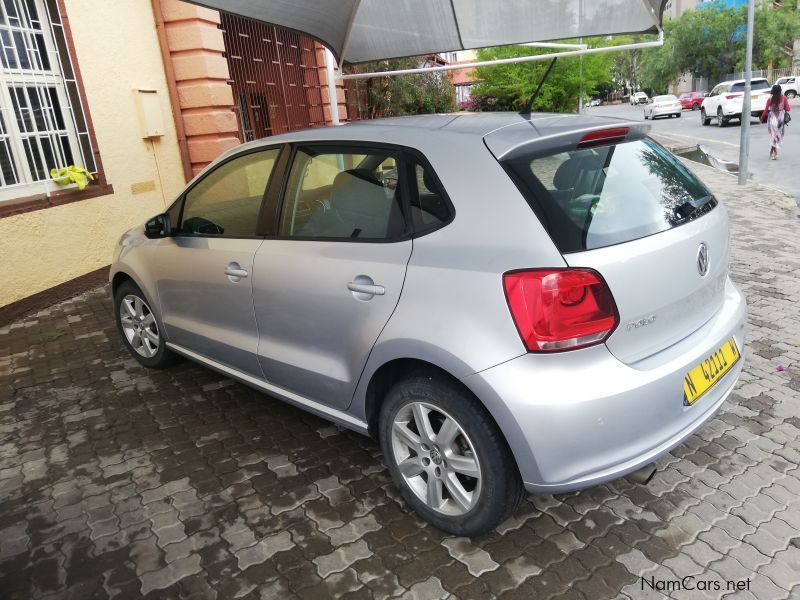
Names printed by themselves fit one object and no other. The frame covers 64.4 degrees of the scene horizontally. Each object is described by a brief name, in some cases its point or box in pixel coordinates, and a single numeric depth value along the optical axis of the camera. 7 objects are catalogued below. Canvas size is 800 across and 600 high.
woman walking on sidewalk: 13.52
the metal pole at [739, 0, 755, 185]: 10.61
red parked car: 43.19
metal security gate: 9.79
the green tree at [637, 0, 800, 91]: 48.75
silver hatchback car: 2.22
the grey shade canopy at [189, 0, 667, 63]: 5.42
